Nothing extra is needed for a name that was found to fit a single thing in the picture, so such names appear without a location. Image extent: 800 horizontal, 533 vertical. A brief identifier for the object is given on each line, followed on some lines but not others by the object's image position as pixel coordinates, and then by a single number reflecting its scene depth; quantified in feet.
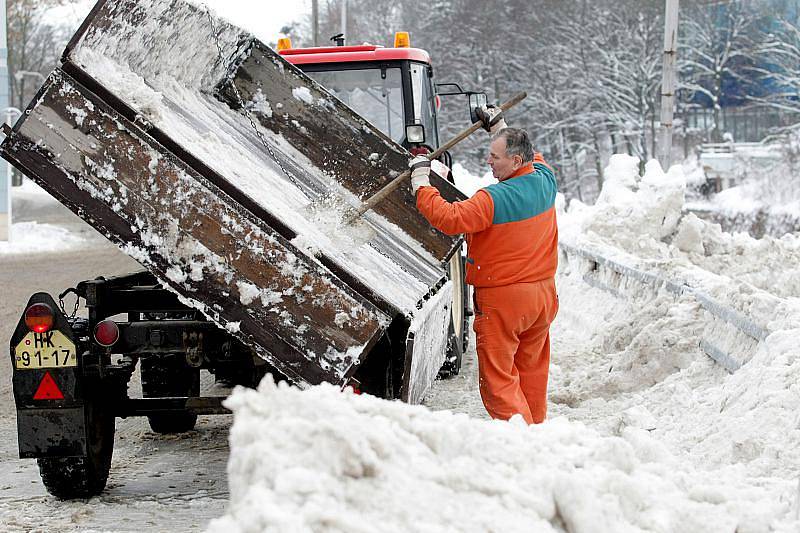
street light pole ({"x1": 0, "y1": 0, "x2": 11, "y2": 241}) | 147.04
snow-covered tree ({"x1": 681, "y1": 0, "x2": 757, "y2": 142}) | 226.63
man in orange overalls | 33.13
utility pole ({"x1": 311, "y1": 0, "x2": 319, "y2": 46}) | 227.57
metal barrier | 37.44
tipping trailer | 26.47
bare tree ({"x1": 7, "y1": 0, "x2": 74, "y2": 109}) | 240.57
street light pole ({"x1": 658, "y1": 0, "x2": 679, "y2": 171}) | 106.25
